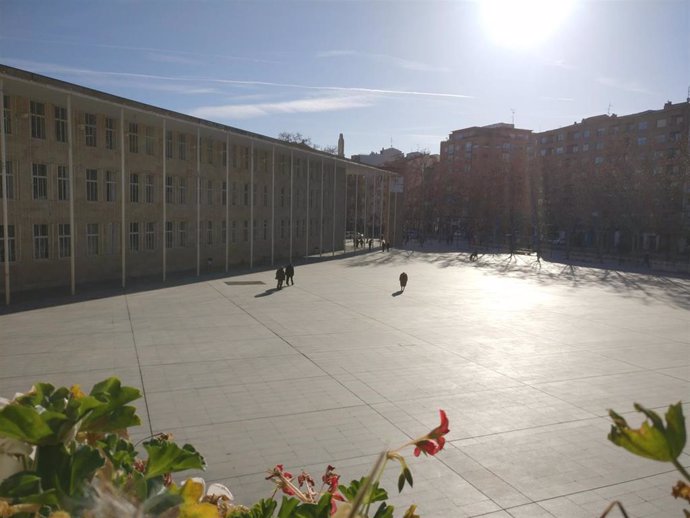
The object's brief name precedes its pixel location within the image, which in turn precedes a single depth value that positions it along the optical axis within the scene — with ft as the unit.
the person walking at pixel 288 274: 88.43
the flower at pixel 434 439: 4.88
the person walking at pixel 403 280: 83.87
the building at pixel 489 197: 228.43
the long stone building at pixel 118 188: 75.20
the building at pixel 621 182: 157.69
